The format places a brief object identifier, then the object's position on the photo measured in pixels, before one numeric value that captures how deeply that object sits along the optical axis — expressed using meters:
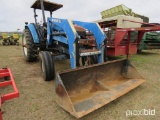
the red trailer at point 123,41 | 4.14
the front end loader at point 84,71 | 1.90
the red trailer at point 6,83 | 1.41
